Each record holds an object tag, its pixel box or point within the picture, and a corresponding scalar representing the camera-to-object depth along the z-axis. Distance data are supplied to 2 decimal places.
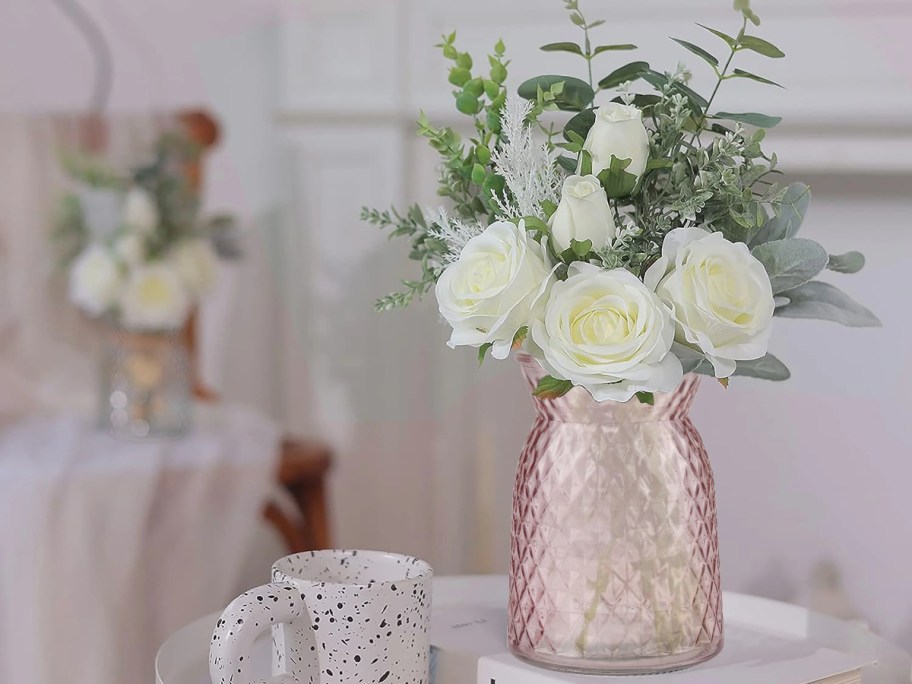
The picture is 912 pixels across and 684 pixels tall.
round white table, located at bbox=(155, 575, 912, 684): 0.82
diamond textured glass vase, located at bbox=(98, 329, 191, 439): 1.85
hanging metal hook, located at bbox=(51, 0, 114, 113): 2.02
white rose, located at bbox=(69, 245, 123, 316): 1.85
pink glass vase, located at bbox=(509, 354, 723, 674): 0.79
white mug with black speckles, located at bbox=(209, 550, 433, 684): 0.70
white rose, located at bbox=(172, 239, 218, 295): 1.91
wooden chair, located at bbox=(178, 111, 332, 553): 1.94
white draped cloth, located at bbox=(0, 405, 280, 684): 1.59
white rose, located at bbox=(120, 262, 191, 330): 1.86
